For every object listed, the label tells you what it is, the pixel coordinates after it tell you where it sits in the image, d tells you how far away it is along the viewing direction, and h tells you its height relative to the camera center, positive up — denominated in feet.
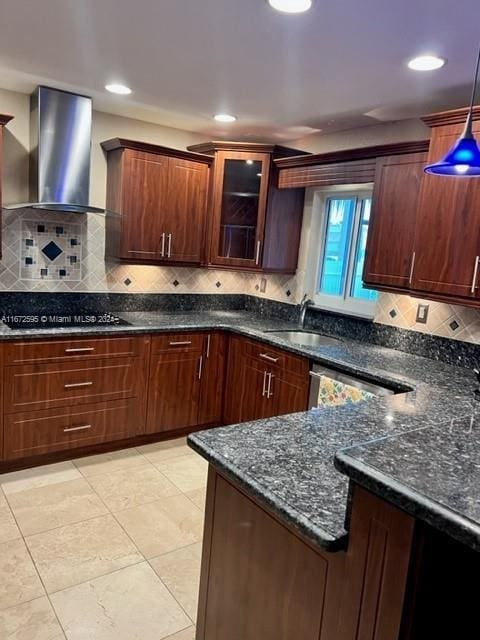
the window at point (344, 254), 11.41 +0.20
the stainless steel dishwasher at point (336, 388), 8.36 -2.29
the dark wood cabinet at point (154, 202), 11.11 +1.08
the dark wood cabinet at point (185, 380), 11.18 -3.18
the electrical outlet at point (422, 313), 9.74 -0.91
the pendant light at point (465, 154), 5.51 +1.37
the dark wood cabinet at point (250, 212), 11.91 +1.12
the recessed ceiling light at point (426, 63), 6.86 +3.05
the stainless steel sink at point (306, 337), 11.53 -1.92
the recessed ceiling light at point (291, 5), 5.56 +2.98
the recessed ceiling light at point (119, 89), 9.30 +3.07
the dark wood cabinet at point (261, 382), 9.94 -2.83
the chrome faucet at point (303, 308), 12.14 -1.24
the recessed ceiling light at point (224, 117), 10.78 +3.11
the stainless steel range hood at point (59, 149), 10.04 +1.93
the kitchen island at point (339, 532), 3.01 -1.98
